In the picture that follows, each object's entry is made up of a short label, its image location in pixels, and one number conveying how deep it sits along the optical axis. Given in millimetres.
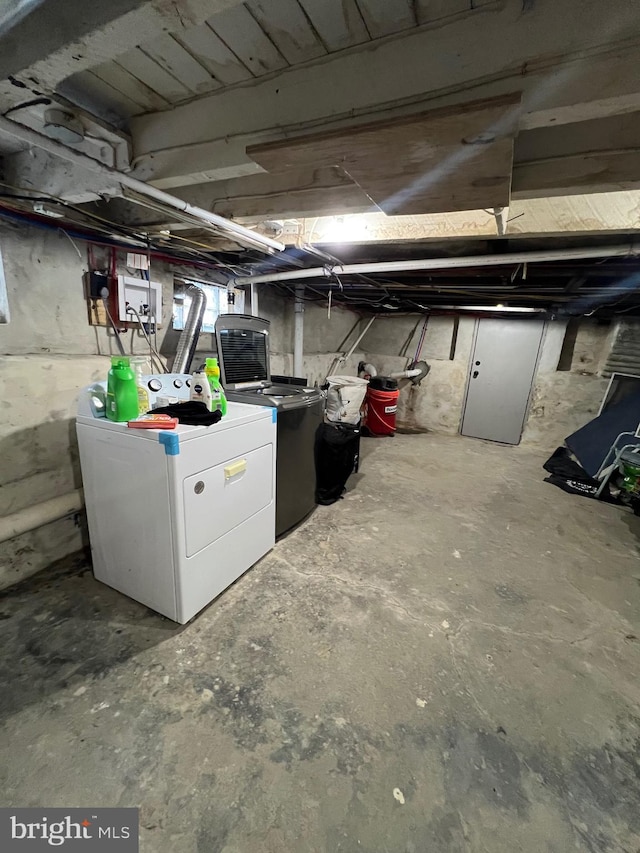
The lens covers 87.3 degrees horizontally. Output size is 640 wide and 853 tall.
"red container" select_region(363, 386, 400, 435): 4613
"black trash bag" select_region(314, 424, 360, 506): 2758
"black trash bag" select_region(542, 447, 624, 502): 3262
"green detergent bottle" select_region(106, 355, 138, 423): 1523
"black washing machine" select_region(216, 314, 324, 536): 2166
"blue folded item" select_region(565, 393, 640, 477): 3582
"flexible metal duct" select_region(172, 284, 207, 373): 2299
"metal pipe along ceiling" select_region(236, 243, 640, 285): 1812
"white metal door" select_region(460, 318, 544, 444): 4457
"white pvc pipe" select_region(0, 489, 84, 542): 1688
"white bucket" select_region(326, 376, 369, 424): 4078
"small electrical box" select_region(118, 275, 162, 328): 2051
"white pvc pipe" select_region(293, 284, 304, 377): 3690
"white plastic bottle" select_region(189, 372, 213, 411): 1677
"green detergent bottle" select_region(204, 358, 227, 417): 1729
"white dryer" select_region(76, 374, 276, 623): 1474
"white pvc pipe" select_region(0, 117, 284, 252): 948
